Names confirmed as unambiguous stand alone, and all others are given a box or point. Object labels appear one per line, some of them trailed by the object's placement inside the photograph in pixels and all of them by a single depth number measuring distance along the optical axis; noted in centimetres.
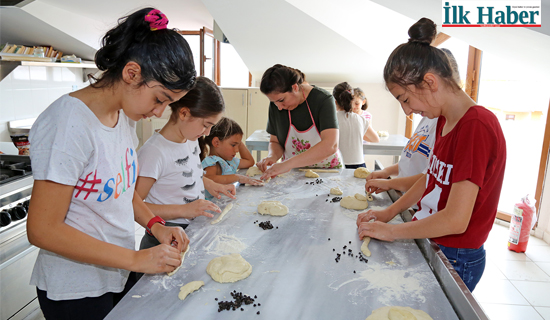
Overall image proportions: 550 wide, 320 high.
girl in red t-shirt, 104
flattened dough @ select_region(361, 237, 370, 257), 119
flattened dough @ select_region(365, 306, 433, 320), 86
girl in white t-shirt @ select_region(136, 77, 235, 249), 145
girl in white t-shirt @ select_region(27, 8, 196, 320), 84
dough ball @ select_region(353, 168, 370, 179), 216
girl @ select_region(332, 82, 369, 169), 326
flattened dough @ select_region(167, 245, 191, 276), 103
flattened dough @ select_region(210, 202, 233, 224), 145
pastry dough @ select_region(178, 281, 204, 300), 93
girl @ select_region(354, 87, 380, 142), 364
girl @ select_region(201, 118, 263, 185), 209
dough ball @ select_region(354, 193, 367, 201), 168
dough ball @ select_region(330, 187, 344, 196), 183
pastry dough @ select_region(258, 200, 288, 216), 152
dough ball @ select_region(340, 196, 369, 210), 161
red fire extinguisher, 320
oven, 184
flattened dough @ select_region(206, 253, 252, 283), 101
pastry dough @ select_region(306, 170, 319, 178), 217
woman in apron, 217
